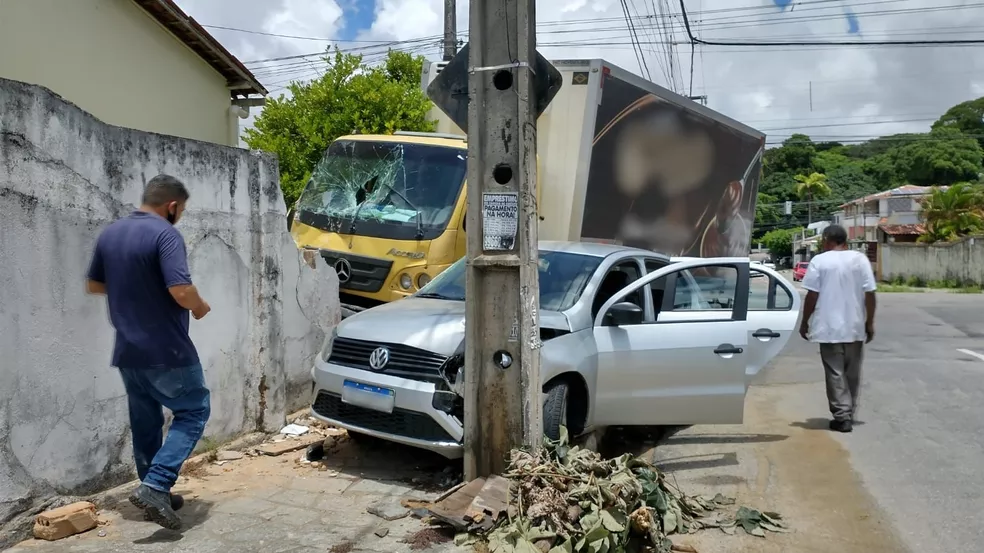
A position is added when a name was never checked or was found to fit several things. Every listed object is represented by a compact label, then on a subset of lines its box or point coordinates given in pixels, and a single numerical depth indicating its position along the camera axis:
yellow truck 8.20
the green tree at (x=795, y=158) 79.56
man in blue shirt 3.99
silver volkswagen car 5.01
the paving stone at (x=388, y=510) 4.55
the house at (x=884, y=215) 50.25
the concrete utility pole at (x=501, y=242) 4.49
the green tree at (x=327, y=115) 14.80
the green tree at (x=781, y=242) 71.06
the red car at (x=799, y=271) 43.56
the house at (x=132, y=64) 10.90
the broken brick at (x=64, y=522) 3.97
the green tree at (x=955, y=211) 38.78
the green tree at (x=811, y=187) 74.19
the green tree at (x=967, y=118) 76.25
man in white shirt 6.68
